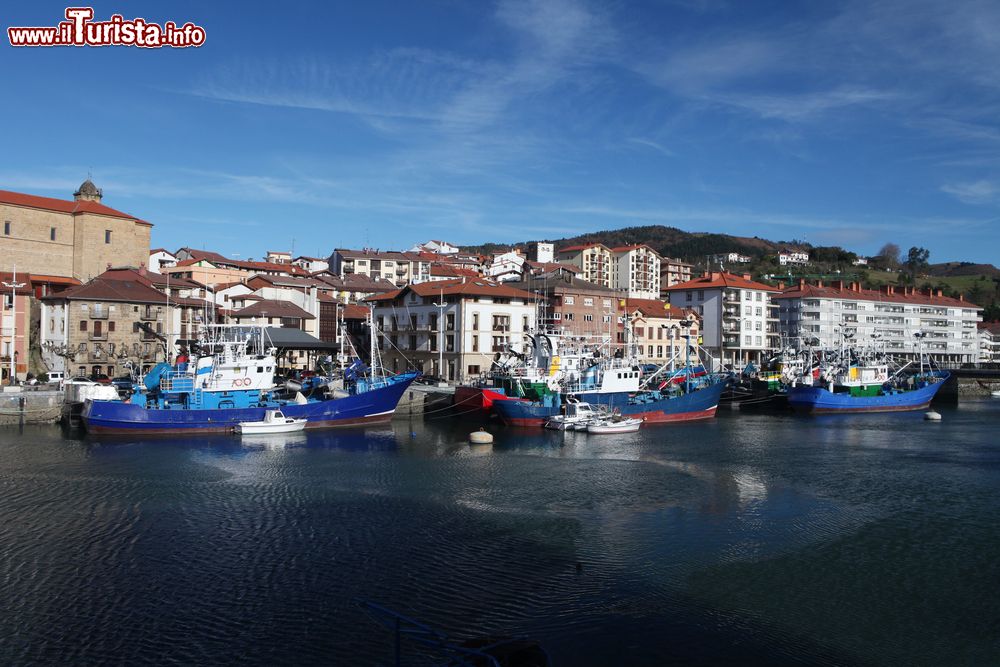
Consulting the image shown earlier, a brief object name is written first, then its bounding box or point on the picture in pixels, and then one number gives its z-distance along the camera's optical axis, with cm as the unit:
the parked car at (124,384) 4255
